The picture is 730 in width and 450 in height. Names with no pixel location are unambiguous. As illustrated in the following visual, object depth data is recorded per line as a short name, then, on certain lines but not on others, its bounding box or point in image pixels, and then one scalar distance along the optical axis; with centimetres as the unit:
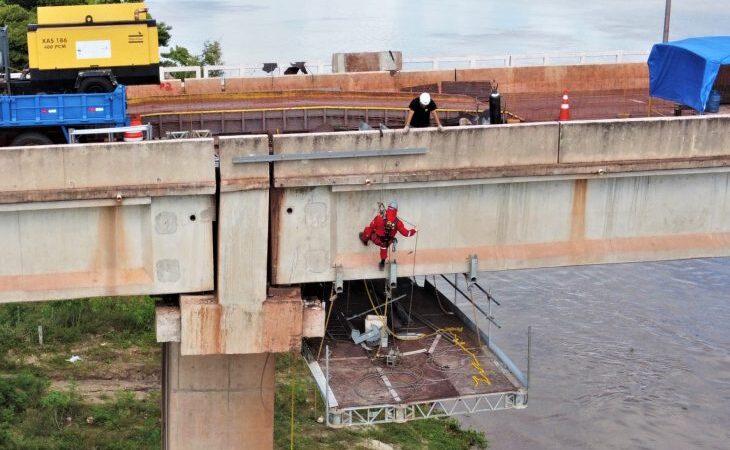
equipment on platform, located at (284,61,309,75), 2934
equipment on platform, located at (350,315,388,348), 1788
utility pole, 2780
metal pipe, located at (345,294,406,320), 1860
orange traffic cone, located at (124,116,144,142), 1759
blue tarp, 2069
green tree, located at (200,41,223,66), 5716
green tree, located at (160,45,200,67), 5334
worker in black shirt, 1805
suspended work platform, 1633
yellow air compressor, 2120
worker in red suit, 1644
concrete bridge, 1589
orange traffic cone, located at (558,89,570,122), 1909
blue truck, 1930
